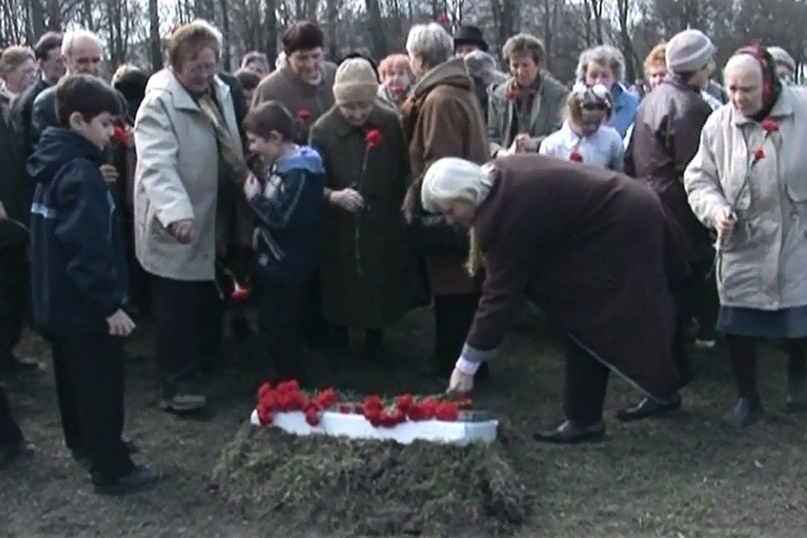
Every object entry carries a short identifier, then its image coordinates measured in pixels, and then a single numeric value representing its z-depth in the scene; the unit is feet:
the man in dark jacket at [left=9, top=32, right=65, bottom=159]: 22.34
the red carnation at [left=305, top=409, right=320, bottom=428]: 16.16
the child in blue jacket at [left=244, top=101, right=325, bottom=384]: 19.16
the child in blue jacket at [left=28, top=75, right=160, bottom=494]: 15.24
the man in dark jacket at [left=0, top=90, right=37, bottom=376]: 21.75
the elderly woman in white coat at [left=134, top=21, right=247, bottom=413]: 18.81
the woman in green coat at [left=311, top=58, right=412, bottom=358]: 20.97
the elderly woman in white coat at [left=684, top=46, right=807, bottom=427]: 18.08
